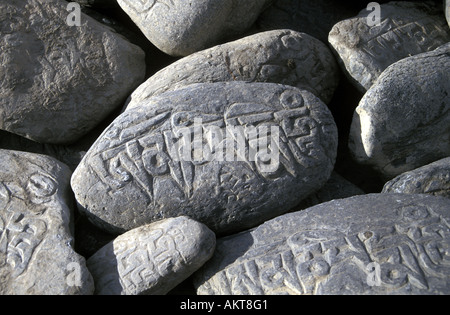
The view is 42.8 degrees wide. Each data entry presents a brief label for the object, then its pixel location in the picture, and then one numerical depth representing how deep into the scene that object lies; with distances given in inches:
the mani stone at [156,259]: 82.2
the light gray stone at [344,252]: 79.2
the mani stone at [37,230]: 80.4
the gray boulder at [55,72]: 107.3
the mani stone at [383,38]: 109.1
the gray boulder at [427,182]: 95.3
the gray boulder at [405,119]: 99.0
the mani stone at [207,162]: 90.3
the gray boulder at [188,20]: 108.0
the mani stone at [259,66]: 105.6
